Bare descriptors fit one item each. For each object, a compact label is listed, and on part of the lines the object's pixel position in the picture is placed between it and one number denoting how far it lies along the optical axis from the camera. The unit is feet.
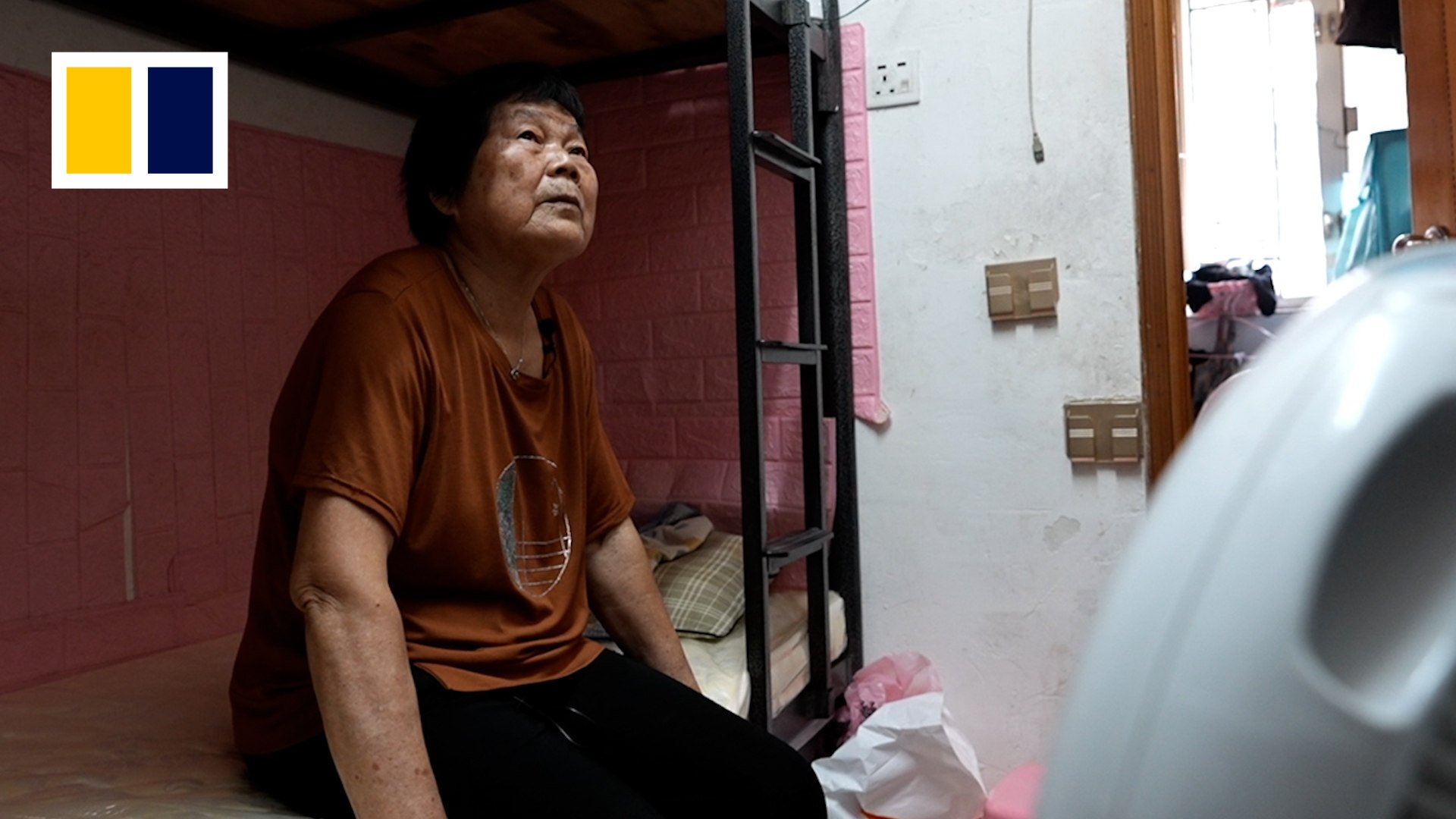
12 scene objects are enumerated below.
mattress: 4.27
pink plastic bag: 7.19
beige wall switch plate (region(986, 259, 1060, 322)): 6.90
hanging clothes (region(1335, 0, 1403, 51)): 6.61
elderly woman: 3.81
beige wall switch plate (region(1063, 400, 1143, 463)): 6.68
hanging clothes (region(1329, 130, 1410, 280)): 9.46
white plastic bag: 6.22
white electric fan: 1.19
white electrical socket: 7.33
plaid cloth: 6.75
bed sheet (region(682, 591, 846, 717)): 6.16
